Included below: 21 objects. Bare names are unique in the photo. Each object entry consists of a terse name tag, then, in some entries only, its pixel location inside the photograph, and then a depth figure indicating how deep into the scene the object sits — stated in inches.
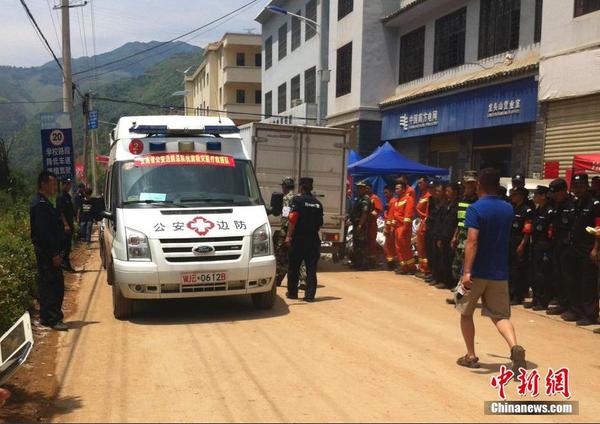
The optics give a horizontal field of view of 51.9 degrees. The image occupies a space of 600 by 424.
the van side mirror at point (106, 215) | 332.2
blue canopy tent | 671.1
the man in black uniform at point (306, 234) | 362.9
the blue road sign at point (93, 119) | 1125.7
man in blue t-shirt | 221.3
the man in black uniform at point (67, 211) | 488.2
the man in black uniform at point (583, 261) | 309.7
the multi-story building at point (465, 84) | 634.8
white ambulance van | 301.3
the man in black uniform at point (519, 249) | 361.1
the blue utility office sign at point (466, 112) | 617.3
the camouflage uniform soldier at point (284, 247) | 409.7
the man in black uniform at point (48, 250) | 293.7
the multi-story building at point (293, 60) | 1146.7
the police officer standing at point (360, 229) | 518.0
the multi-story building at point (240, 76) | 2053.4
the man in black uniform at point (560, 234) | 325.4
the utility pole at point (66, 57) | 785.6
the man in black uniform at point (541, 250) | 345.1
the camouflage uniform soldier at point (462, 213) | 376.8
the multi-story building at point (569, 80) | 505.7
